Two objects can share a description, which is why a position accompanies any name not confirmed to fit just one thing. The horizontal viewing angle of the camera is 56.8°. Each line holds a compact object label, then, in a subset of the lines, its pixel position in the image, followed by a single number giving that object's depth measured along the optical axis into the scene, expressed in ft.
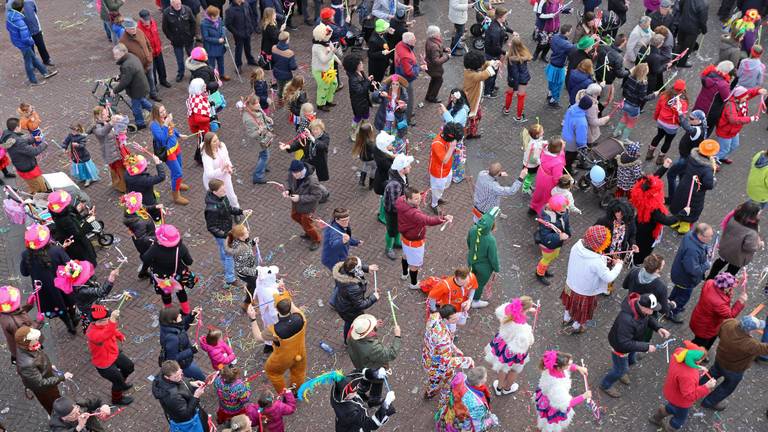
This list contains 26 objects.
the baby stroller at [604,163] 40.57
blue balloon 38.91
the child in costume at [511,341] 28.02
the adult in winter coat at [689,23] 51.49
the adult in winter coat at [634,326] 28.81
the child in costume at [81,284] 31.27
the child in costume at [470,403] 25.72
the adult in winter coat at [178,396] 25.88
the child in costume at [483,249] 31.81
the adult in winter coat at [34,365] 27.94
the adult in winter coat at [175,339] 28.35
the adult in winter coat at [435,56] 46.60
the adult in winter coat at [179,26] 48.96
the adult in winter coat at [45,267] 31.55
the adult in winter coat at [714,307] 30.25
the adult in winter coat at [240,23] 50.24
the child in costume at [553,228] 34.58
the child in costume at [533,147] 39.37
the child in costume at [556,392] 26.35
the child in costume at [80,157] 39.99
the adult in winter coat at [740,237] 33.76
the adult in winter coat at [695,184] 36.60
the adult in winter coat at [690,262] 32.27
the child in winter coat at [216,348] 28.45
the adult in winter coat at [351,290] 30.04
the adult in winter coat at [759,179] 37.47
